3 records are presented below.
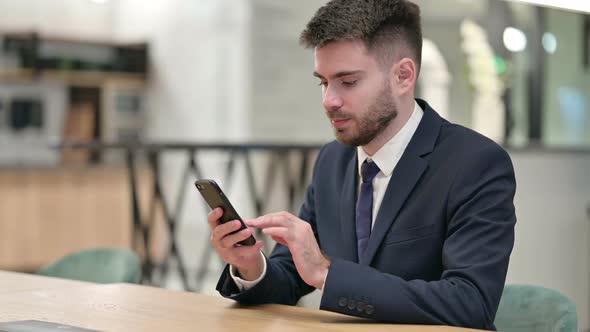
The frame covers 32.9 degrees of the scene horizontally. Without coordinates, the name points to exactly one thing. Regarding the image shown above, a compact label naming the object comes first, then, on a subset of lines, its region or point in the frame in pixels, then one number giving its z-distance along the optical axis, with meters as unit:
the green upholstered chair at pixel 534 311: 2.11
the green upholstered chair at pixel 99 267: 3.17
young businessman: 1.94
